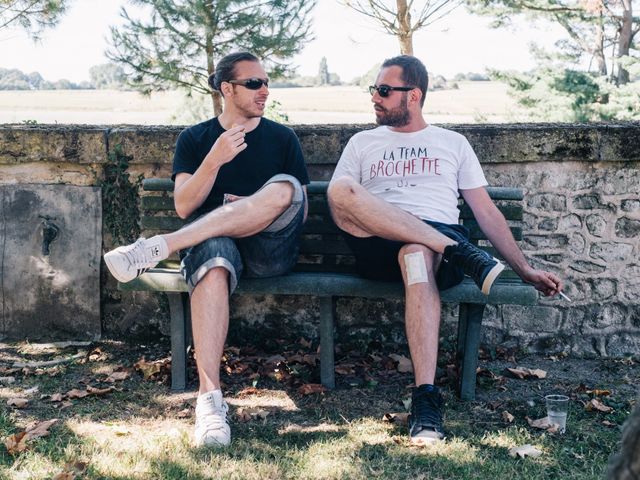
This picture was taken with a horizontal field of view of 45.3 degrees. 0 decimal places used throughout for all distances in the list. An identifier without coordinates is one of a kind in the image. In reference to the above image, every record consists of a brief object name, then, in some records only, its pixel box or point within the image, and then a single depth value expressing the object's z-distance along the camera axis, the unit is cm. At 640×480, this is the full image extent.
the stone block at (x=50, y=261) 433
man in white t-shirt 312
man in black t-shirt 316
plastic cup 303
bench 338
